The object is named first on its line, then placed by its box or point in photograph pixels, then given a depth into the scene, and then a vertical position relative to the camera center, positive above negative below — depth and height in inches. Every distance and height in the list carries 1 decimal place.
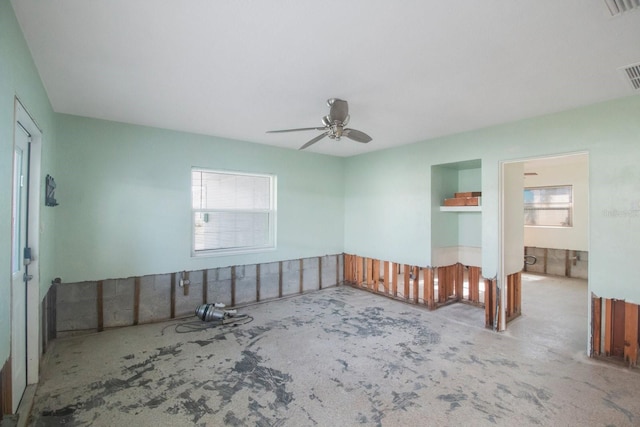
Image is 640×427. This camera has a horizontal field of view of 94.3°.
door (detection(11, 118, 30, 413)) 86.3 -18.5
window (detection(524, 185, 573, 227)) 275.7 +8.3
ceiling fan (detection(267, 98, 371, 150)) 112.9 +36.0
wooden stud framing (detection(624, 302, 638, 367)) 111.4 -44.8
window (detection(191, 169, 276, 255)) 174.2 +0.9
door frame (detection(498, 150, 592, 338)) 148.5 -16.0
